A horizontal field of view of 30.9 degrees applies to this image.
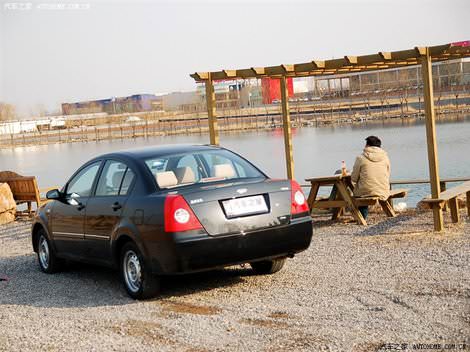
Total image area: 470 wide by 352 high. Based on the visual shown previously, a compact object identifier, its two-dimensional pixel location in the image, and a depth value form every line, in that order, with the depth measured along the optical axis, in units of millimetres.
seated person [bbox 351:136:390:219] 13110
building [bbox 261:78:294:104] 100450
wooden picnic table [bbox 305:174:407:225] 13055
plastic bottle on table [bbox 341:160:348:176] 13759
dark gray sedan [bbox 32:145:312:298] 7766
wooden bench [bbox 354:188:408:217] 12961
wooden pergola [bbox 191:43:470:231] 11656
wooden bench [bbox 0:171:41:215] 18297
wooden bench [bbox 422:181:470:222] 11312
